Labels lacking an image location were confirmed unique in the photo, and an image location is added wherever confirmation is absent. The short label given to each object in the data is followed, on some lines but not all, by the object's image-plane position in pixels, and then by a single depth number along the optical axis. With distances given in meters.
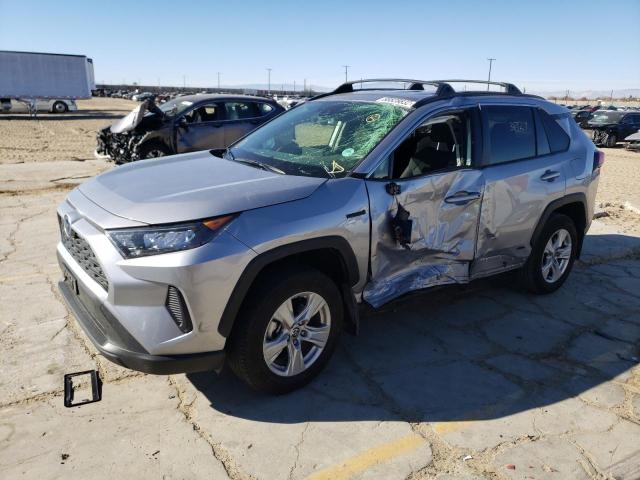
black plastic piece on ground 3.04
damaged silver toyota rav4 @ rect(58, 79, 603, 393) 2.63
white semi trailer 31.20
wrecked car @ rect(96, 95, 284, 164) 10.31
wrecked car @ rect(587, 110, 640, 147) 20.48
